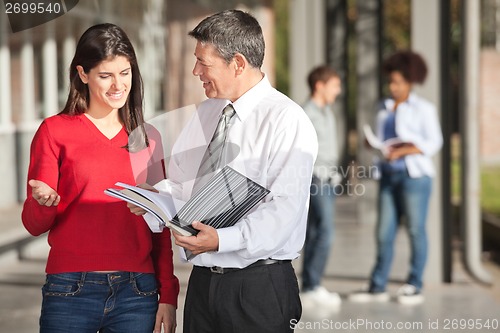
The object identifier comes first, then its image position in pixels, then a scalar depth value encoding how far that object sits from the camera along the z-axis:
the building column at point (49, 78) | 13.76
